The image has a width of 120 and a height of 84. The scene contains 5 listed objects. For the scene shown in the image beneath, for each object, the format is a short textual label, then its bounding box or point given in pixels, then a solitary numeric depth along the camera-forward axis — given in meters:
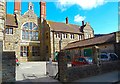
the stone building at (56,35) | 20.55
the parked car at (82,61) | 10.36
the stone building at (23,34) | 18.88
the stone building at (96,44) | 13.15
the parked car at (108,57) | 11.28
